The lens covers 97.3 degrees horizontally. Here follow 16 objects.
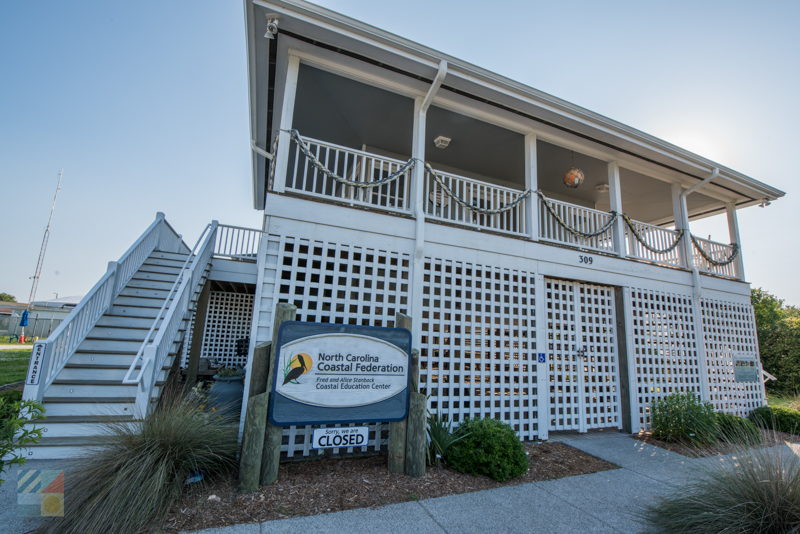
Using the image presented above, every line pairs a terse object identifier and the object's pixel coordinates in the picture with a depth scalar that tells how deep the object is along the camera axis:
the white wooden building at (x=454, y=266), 4.50
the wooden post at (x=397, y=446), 3.68
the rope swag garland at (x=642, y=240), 7.11
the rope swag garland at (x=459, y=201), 5.54
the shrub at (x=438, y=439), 4.02
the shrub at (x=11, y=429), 1.73
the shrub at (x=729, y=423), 5.65
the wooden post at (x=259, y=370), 3.33
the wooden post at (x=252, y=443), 3.08
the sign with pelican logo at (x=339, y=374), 3.34
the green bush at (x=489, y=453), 3.77
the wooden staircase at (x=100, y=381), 3.80
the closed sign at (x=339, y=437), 3.37
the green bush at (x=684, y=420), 5.46
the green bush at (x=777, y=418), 6.72
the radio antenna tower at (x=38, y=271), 28.48
